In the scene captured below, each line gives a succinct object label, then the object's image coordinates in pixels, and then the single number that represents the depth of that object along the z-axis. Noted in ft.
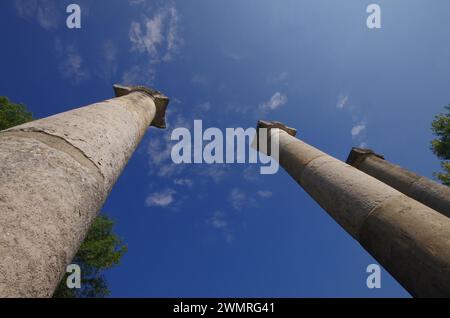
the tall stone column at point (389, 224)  11.33
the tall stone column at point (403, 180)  27.61
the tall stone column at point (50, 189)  7.34
